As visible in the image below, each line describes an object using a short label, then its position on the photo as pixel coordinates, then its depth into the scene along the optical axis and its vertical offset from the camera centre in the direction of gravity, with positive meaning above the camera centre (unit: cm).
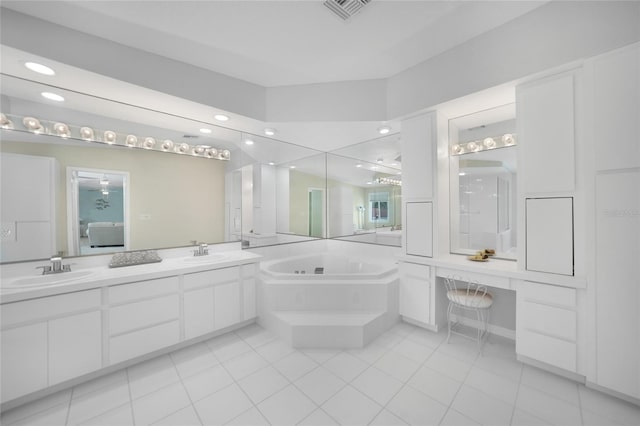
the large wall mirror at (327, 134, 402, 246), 407 +35
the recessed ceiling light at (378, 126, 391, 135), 302 +107
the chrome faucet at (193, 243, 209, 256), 286 -46
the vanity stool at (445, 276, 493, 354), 224 -86
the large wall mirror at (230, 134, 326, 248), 360 +39
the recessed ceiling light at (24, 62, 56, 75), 173 +109
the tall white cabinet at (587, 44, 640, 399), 158 -8
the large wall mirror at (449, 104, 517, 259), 265 +33
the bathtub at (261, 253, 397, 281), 270 -77
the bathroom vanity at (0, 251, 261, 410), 162 -88
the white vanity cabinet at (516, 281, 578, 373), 182 -91
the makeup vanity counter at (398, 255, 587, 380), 180 -78
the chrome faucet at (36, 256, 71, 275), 199 -46
